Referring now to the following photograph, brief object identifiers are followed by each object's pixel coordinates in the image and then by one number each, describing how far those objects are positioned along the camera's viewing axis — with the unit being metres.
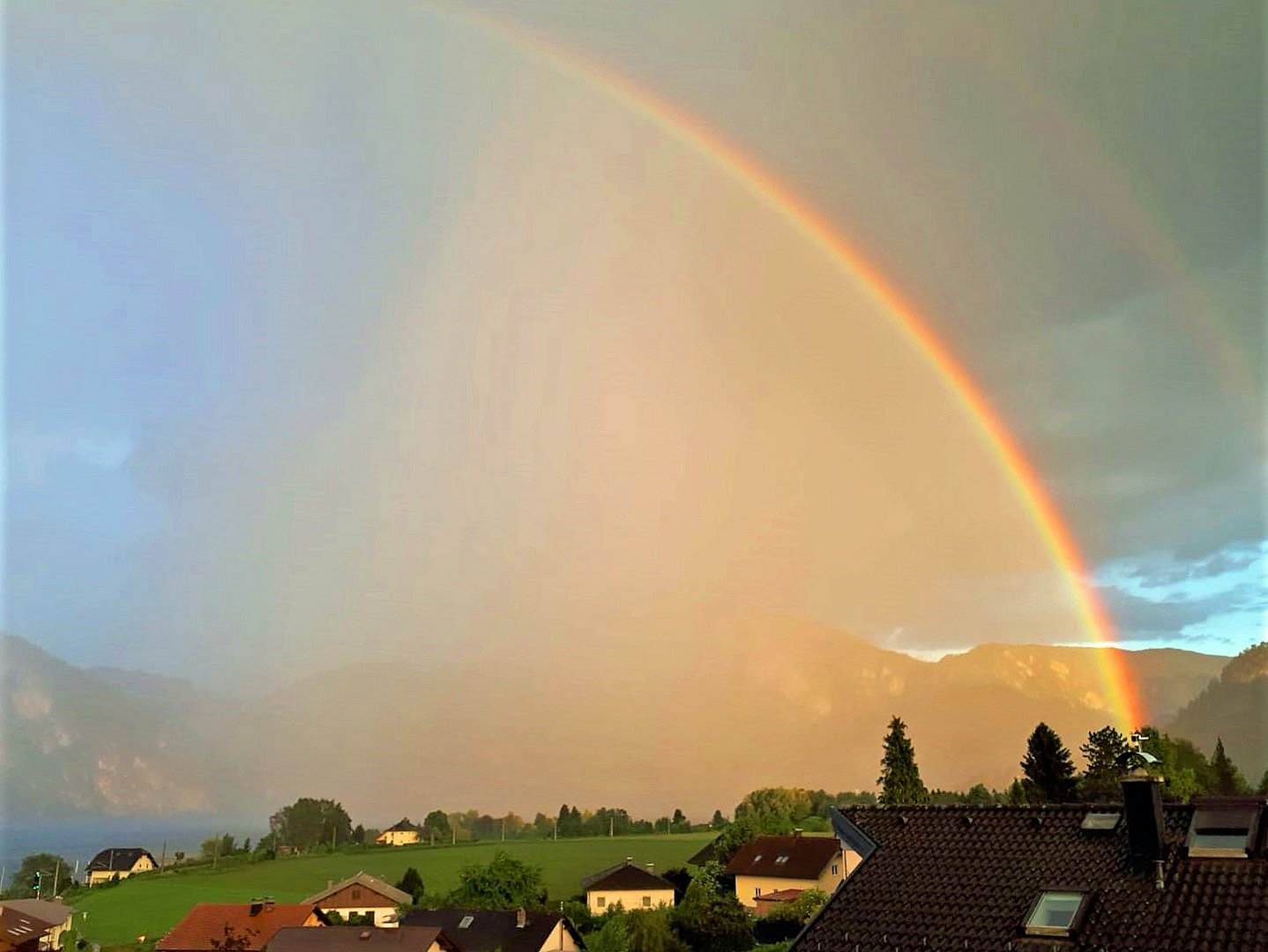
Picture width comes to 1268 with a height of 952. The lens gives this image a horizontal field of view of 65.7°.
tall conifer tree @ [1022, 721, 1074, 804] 63.59
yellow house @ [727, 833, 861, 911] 59.12
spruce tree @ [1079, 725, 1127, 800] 64.81
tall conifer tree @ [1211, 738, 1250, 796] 79.38
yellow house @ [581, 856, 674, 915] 66.44
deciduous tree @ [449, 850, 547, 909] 54.31
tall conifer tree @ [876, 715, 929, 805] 72.50
